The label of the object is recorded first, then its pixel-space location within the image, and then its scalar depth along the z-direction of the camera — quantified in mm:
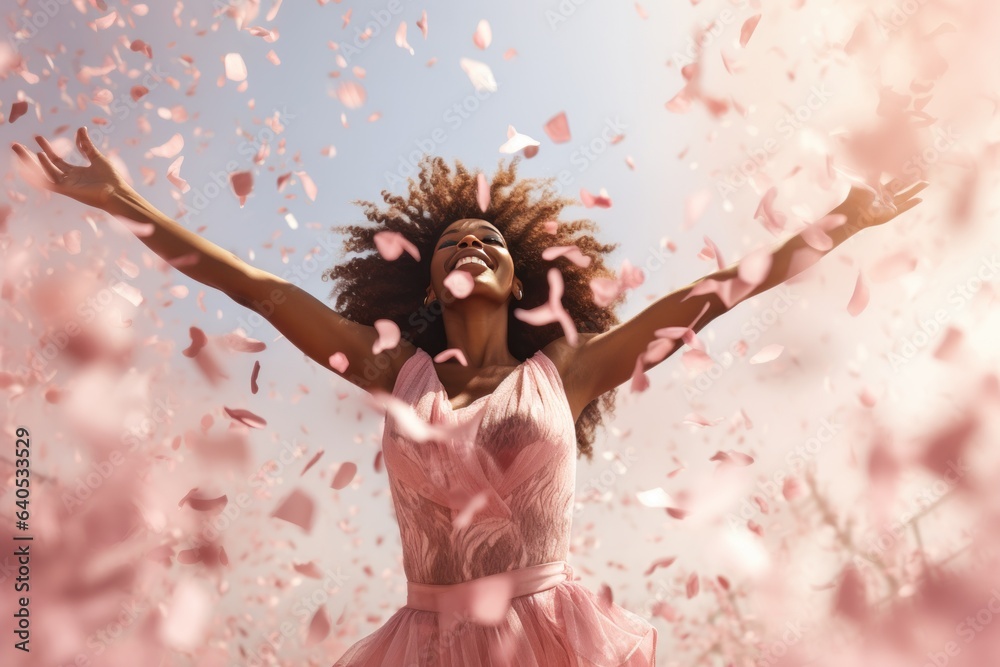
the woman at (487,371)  2234
